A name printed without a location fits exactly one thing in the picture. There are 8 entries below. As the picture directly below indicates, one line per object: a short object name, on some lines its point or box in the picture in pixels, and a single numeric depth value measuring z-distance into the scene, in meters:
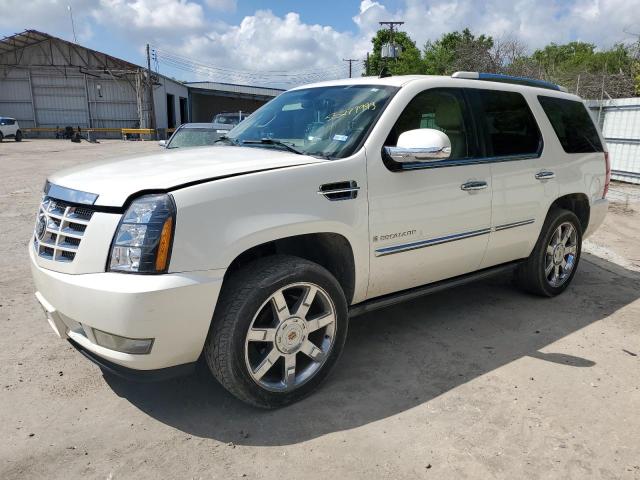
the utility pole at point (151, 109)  38.12
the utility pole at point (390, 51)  23.50
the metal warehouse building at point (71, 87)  38.69
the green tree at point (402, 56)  42.16
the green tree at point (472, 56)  22.66
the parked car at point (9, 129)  32.88
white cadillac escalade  2.48
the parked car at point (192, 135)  9.16
